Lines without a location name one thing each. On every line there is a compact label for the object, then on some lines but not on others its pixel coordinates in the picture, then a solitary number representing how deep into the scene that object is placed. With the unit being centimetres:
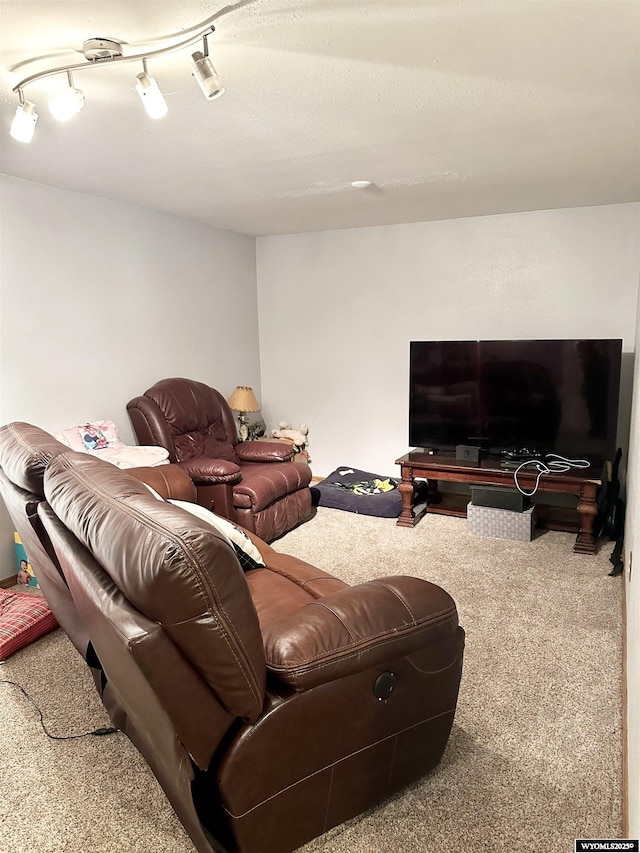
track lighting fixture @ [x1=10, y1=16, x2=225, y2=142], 172
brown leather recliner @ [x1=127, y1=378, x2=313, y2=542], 397
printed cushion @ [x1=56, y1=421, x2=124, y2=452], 374
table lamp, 514
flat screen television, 406
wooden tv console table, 385
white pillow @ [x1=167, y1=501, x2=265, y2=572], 227
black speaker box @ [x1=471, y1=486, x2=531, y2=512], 409
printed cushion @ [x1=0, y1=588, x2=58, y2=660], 273
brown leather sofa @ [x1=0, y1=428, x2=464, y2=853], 124
